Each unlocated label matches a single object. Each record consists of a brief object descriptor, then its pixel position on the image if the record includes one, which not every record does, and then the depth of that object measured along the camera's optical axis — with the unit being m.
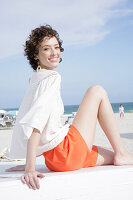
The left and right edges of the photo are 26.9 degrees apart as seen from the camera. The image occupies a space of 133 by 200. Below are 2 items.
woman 2.24
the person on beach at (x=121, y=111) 27.32
